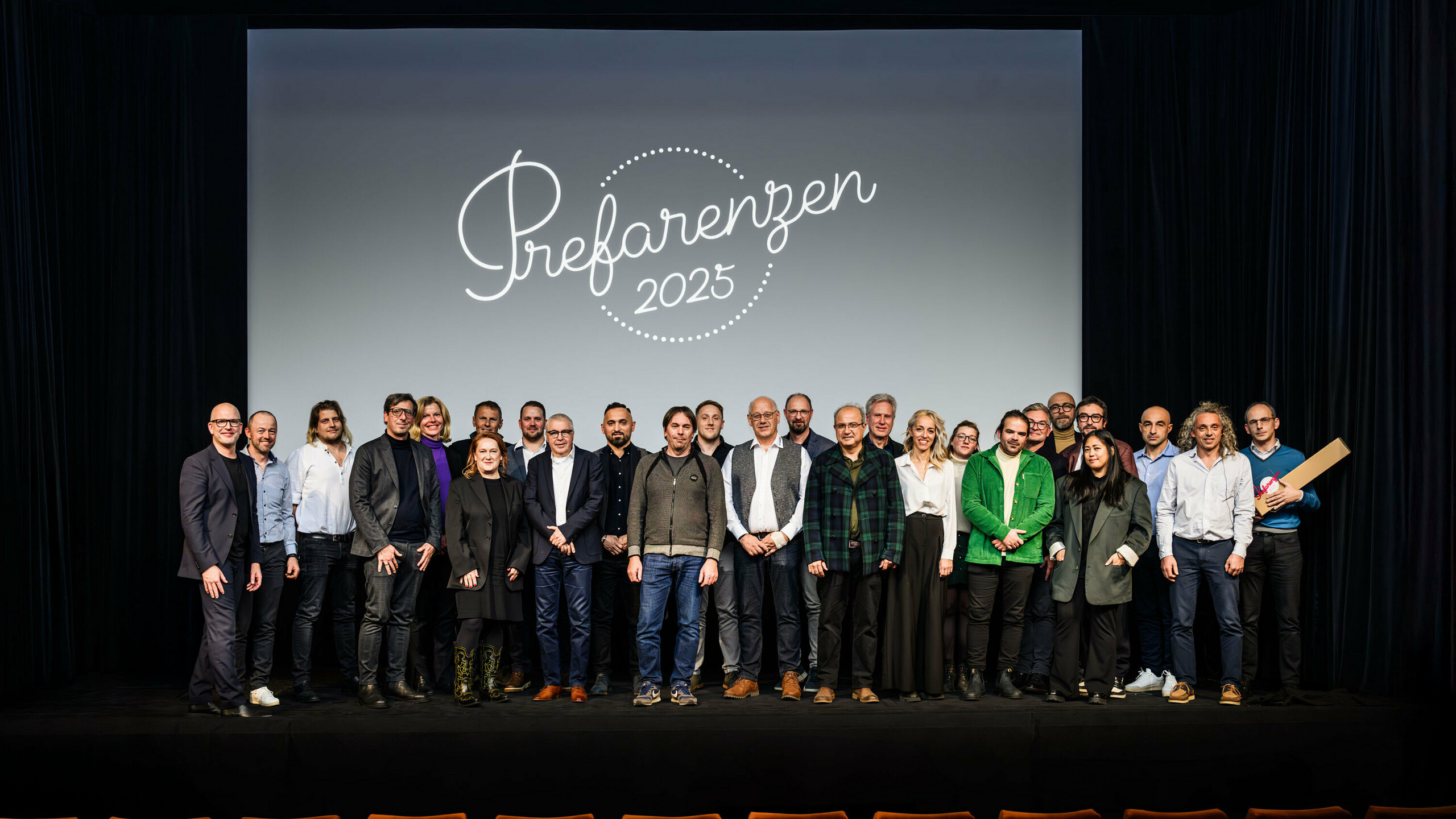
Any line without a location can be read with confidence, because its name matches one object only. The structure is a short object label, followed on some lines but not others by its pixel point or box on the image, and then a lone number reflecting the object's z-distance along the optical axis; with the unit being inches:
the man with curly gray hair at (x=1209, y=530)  186.2
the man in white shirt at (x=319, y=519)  190.1
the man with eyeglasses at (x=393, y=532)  182.2
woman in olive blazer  183.9
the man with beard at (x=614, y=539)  199.2
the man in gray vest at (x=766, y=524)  191.3
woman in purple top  194.9
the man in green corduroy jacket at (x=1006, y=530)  185.6
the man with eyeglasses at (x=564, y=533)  189.8
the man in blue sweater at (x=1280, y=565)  188.2
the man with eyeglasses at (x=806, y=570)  195.2
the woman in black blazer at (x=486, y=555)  183.9
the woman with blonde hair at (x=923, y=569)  186.1
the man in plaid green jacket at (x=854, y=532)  184.4
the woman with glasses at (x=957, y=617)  192.7
